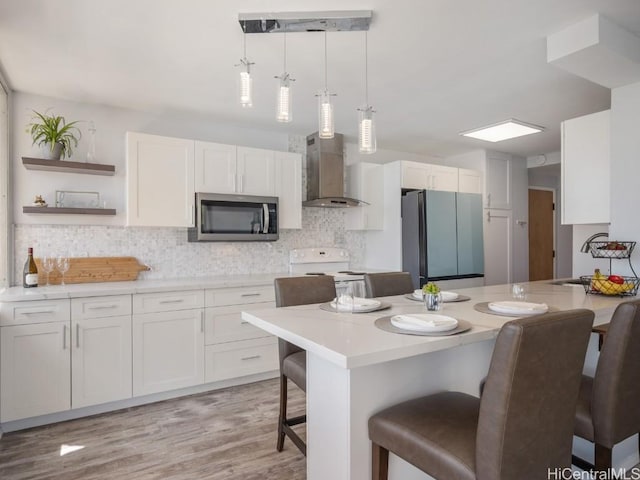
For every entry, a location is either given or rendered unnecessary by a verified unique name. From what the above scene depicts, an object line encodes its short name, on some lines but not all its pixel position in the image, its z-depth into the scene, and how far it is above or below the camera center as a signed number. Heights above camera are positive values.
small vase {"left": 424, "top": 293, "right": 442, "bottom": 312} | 1.80 -0.30
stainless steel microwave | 3.36 +0.19
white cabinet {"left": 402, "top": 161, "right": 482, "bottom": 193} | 4.27 +0.70
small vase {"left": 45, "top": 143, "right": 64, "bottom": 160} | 2.95 +0.68
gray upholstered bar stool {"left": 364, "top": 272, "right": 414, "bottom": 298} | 2.56 -0.32
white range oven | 4.15 -0.27
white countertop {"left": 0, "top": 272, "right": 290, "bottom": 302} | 2.52 -0.36
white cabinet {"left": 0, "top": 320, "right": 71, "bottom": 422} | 2.45 -0.85
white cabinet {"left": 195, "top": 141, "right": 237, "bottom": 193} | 3.37 +0.64
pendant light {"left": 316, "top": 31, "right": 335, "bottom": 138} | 1.98 +0.64
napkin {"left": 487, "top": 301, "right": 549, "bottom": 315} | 1.72 -0.33
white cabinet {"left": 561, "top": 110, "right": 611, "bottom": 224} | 2.81 +0.51
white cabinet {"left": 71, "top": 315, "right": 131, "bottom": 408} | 2.65 -0.86
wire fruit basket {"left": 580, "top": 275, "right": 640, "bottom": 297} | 2.22 -0.30
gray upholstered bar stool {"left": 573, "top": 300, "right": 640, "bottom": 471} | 1.37 -0.57
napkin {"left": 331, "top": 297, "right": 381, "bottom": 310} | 1.85 -0.33
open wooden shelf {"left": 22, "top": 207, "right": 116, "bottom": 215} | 2.89 +0.23
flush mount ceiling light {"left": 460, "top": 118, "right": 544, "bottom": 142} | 3.77 +1.11
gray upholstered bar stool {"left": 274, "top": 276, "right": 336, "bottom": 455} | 2.00 -0.60
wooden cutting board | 3.00 -0.25
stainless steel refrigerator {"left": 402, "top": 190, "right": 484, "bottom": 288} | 3.92 +0.01
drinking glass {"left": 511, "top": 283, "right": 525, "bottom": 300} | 2.09 -0.31
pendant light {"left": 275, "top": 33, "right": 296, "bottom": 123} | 1.90 +0.70
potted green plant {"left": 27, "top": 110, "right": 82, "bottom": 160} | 2.95 +0.84
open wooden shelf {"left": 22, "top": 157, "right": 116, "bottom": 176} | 2.87 +0.58
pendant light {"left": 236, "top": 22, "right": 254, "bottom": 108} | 1.83 +0.73
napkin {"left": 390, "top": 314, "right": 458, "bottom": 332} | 1.41 -0.33
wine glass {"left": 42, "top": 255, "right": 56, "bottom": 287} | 2.96 -0.19
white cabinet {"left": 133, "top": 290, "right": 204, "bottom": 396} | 2.88 -0.81
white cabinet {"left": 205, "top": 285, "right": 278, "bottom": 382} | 3.16 -0.85
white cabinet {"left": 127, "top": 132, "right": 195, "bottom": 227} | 3.10 +0.49
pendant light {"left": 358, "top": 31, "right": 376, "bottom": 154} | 2.07 +0.58
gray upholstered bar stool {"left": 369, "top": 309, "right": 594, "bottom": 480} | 1.05 -0.53
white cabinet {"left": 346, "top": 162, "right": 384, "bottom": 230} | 4.40 +0.51
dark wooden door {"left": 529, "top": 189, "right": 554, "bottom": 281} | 5.91 +0.04
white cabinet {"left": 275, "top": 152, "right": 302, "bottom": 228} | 3.80 +0.50
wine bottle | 2.78 -0.24
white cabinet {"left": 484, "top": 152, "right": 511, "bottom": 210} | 4.96 +0.74
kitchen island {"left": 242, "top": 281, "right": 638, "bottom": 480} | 1.29 -0.54
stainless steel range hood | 4.04 +0.69
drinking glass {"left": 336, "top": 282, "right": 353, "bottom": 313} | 1.84 -0.31
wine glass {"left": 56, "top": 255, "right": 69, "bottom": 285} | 3.01 -0.20
